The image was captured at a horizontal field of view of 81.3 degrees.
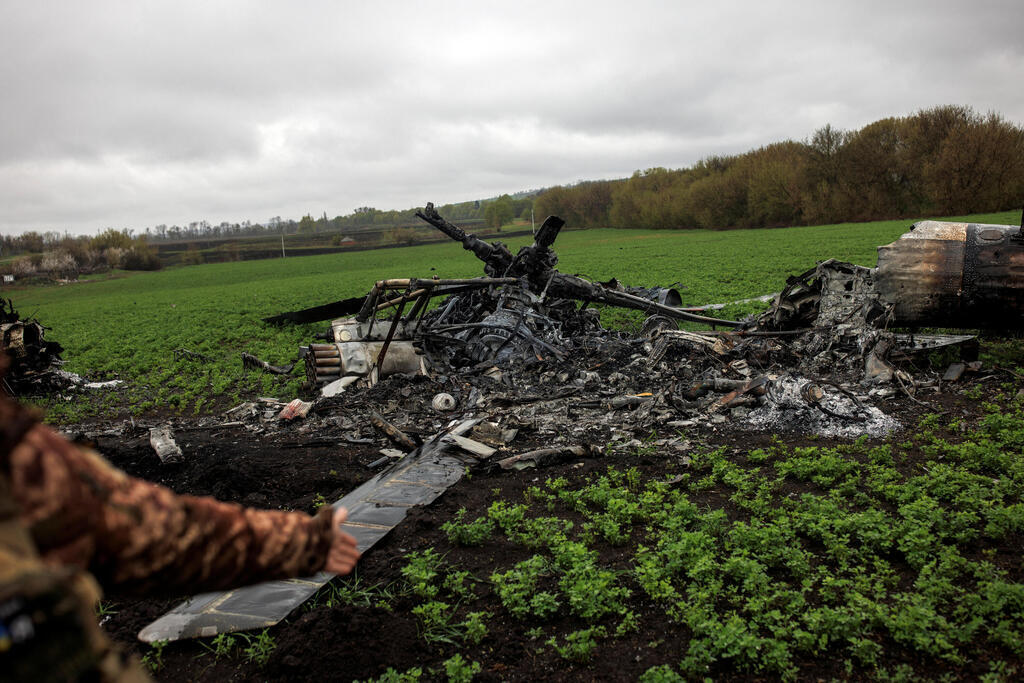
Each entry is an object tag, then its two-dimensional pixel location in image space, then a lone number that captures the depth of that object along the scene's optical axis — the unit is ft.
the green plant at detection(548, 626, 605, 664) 12.90
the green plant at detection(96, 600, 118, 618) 16.10
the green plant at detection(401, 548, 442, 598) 15.43
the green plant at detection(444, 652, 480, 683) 12.46
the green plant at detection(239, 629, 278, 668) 13.41
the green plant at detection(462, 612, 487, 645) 13.76
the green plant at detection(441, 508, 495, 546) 17.96
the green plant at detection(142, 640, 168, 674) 13.70
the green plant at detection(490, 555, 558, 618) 14.48
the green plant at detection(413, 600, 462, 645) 13.93
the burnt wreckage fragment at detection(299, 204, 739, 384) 38.17
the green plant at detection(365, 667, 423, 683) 12.48
